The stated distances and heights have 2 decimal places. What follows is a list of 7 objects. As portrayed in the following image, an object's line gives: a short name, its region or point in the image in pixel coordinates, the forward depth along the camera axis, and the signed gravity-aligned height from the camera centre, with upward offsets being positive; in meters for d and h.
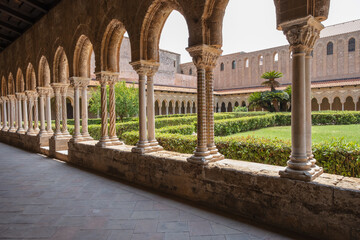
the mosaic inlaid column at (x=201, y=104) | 3.71 +0.17
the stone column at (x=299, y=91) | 2.77 +0.27
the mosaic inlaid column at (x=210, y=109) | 3.90 +0.10
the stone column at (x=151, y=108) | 4.86 +0.15
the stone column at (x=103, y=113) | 5.73 +0.09
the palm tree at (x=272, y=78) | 24.28 +3.61
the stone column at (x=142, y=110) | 4.71 +0.12
